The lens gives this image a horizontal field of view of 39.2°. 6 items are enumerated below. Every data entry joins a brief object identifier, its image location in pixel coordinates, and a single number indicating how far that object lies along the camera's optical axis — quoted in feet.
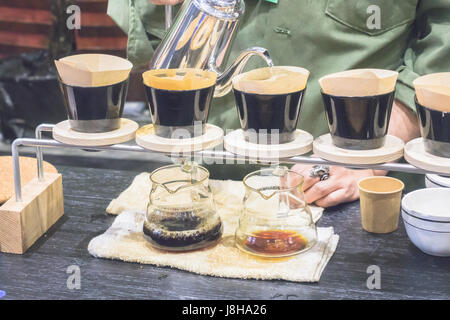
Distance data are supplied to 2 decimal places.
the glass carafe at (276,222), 4.16
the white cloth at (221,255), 3.95
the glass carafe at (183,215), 4.22
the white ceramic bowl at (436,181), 4.72
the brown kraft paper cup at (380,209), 4.51
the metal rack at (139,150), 3.70
